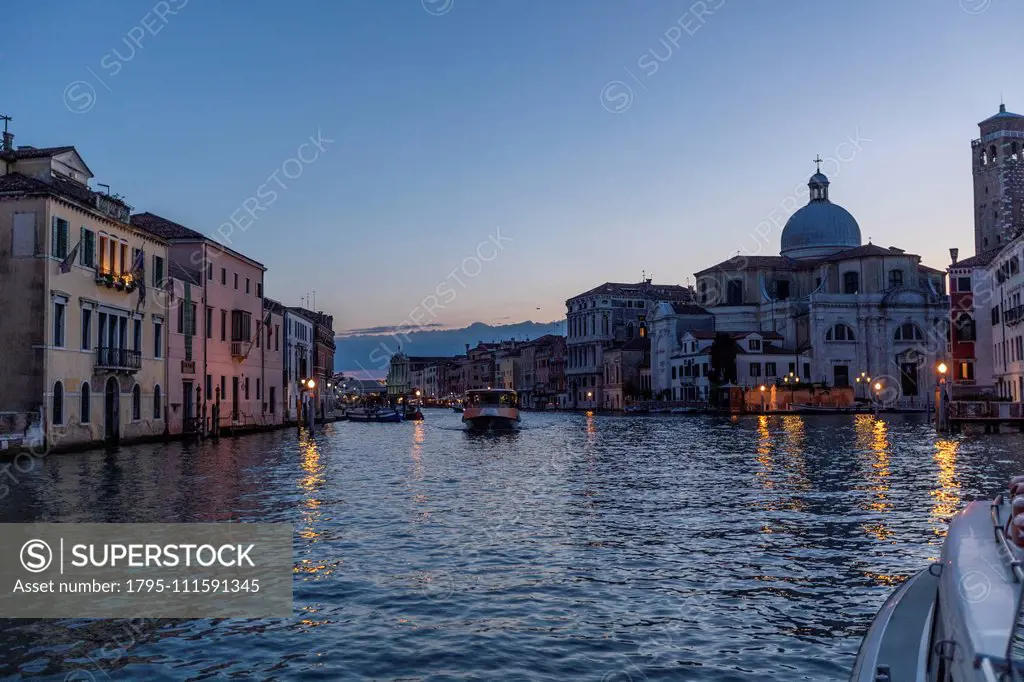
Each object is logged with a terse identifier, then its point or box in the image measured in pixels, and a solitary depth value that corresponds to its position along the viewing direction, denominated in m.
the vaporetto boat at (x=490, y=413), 52.41
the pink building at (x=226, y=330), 41.97
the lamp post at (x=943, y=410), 40.31
